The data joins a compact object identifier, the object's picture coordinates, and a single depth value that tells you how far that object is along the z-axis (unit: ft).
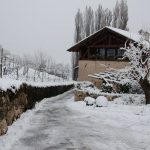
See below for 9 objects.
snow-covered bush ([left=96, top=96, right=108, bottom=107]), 37.59
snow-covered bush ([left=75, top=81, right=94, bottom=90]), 49.82
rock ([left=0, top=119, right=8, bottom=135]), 19.78
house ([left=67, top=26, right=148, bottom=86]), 54.44
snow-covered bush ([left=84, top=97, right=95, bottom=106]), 39.58
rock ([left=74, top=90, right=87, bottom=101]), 46.68
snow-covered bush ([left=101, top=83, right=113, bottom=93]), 46.50
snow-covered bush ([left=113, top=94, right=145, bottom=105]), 41.32
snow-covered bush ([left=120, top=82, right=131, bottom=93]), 46.33
